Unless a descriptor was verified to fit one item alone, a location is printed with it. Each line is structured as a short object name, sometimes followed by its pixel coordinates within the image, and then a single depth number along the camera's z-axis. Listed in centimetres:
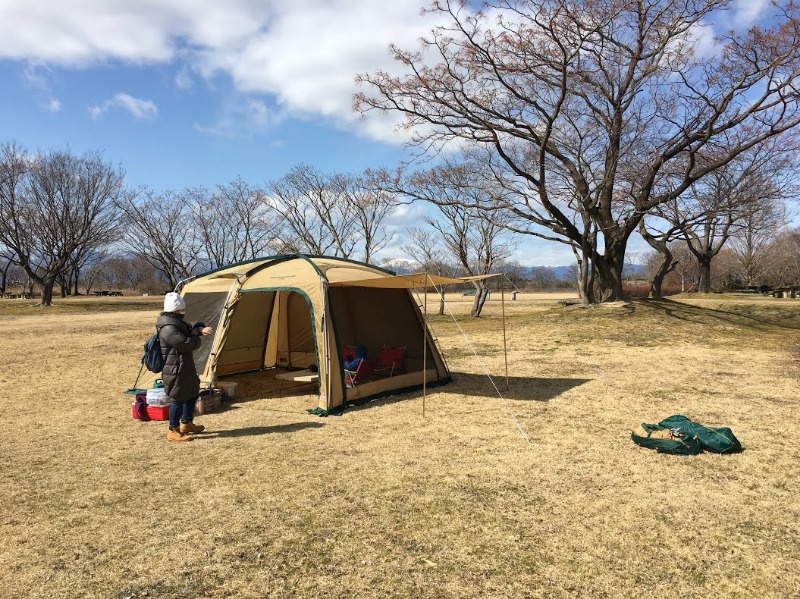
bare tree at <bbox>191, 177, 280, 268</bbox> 3503
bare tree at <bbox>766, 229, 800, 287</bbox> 4550
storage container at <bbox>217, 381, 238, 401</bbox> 802
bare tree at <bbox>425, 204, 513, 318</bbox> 2503
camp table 786
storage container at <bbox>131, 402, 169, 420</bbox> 684
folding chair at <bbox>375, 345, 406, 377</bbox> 862
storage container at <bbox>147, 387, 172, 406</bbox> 685
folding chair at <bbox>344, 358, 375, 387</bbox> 775
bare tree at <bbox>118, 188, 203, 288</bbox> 3481
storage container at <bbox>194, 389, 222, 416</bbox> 724
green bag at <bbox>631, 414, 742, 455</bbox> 533
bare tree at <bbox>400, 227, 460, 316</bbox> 3287
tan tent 745
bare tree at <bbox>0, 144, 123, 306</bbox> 3144
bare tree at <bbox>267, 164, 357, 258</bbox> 2902
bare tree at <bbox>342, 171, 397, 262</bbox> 2722
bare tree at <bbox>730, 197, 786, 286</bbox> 4438
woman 584
